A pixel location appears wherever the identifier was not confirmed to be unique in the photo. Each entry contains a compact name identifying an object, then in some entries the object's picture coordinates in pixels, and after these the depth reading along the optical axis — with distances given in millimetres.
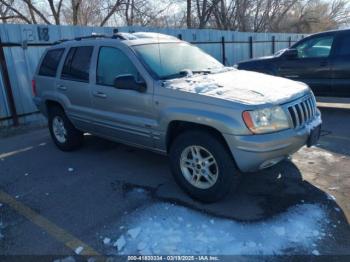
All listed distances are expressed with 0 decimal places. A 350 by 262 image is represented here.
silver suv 3500
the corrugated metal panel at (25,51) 8028
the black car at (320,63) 7688
